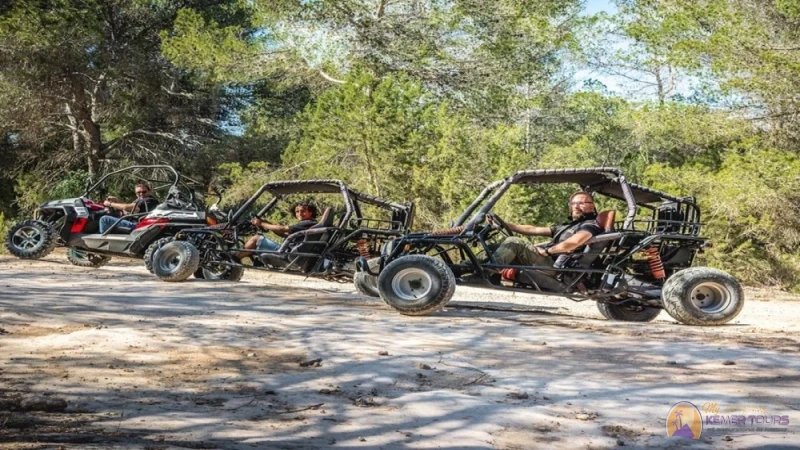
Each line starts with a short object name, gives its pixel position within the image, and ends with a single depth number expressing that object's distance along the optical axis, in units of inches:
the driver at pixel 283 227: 448.1
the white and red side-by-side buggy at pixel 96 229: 502.0
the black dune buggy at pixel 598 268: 345.4
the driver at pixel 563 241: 350.0
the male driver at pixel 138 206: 529.7
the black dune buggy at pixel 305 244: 433.7
